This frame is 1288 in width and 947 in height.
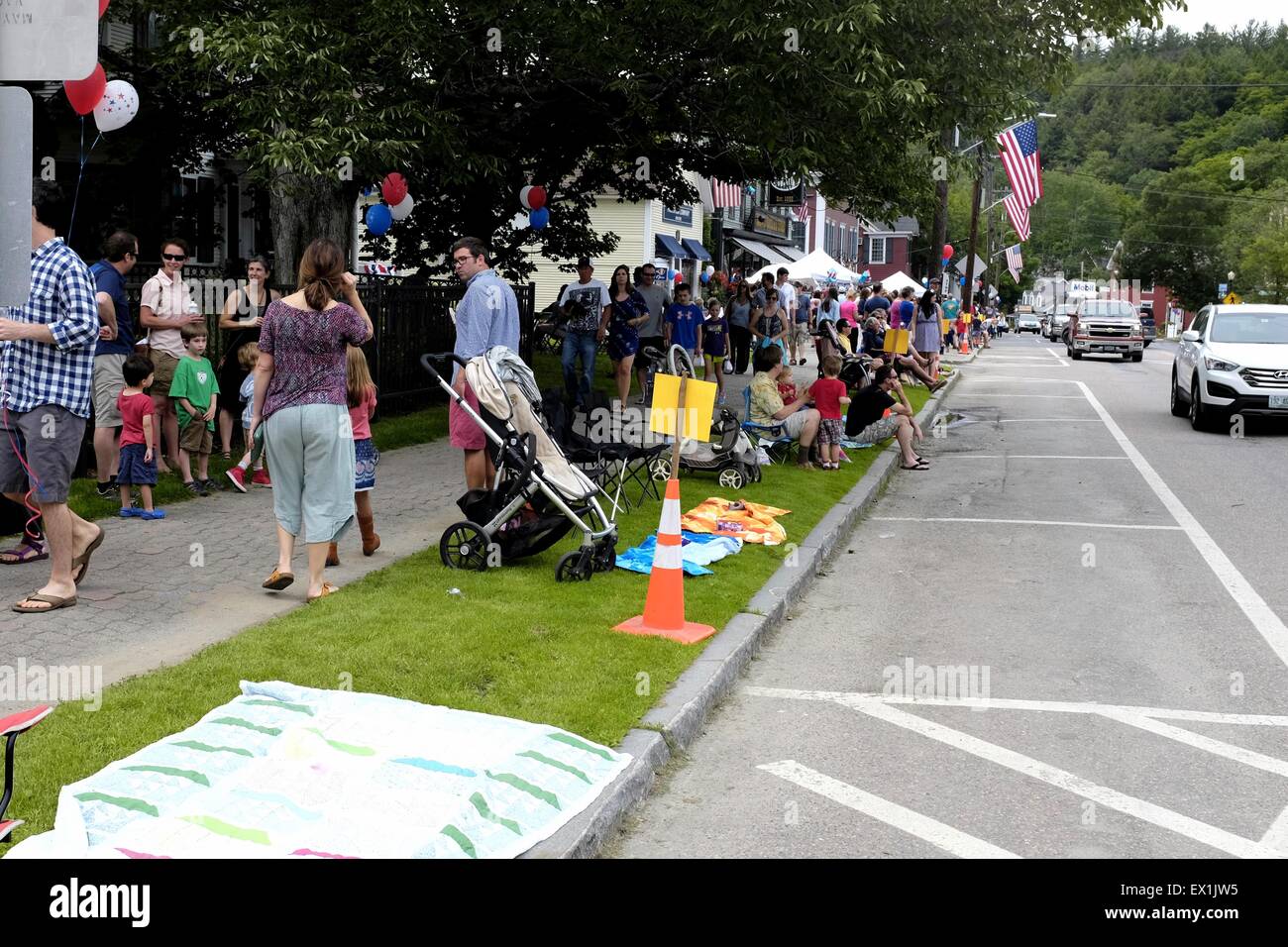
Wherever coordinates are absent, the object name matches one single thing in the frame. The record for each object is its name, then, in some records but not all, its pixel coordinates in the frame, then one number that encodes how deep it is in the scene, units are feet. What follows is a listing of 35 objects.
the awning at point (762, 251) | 179.42
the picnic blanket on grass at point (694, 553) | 28.50
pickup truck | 138.92
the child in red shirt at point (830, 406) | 45.11
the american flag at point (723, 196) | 115.65
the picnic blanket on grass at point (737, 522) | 32.78
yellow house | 143.33
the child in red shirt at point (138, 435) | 31.01
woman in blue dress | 57.47
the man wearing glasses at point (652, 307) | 59.72
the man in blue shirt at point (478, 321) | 30.58
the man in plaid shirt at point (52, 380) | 22.40
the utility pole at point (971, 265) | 172.04
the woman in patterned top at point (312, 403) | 23.97
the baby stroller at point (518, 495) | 26.99
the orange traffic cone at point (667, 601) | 23.34
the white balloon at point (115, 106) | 37.42
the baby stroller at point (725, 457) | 40.86
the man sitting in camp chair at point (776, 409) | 46.26
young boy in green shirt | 34.91
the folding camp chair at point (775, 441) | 47.16
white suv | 61.05
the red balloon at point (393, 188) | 49.24
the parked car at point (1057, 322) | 224.98
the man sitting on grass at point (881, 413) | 51.19
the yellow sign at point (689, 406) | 26.03
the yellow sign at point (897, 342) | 63.52
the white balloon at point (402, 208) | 51.31
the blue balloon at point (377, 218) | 53.88
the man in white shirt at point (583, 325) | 54.19
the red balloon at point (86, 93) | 30.86
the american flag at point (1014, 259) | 214.85
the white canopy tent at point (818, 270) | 126.41
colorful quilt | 13.62
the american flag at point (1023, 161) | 114.73
